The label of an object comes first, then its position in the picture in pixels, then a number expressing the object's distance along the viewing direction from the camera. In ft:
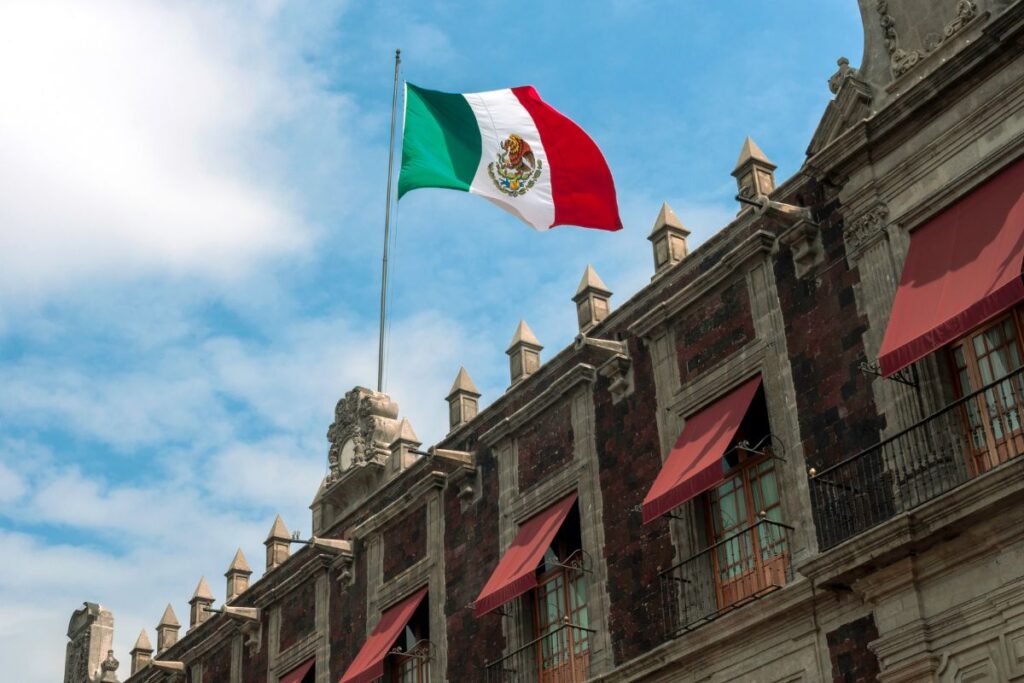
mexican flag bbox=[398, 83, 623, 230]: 77.00
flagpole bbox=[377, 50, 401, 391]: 96.16
